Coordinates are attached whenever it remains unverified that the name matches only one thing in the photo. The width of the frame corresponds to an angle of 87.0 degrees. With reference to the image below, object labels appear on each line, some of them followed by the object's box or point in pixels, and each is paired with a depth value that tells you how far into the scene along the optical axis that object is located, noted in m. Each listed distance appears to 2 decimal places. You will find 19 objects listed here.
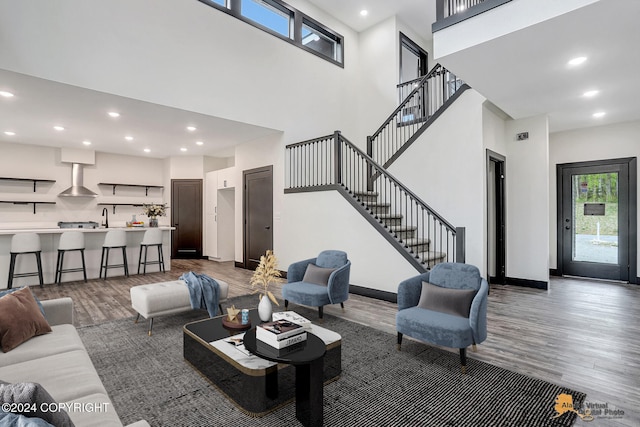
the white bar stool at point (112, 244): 6.78
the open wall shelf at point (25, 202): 7.70
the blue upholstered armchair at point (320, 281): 4.28
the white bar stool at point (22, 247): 5.74
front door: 6.62
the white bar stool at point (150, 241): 7.30
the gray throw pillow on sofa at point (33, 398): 1.05
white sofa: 1.57
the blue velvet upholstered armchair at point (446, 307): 2.93
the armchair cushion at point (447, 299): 3.22
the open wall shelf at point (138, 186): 9.20
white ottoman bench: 3.77
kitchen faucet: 8.61
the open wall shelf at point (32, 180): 7.61
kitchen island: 5.89
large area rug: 2.24
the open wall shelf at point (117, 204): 9.15
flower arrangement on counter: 7.92
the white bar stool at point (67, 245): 6.26
